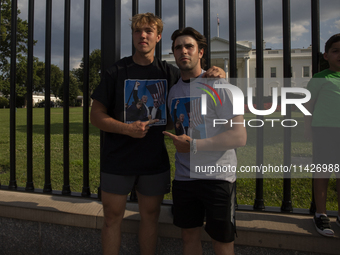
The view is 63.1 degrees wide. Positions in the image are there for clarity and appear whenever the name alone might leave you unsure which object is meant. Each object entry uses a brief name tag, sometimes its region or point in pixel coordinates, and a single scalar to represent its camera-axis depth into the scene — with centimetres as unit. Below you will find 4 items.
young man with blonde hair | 208
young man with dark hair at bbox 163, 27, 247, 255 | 180
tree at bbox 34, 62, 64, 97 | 2867
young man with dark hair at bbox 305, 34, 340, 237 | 211
